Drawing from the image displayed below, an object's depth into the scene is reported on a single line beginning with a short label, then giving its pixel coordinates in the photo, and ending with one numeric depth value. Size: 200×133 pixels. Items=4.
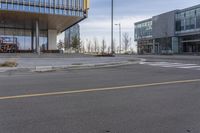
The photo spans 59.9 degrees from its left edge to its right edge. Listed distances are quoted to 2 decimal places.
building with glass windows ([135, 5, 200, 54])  46.88
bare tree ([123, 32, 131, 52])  67.27
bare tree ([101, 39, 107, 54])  63.82
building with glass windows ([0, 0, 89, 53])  22.54
